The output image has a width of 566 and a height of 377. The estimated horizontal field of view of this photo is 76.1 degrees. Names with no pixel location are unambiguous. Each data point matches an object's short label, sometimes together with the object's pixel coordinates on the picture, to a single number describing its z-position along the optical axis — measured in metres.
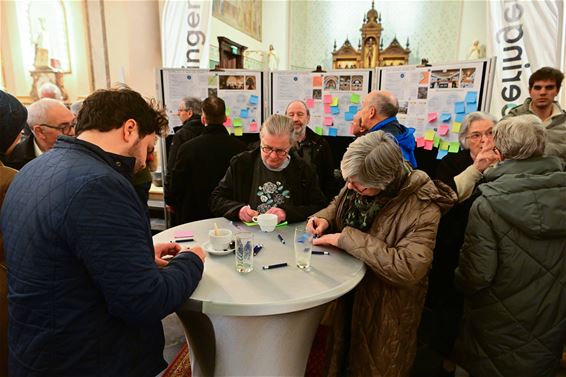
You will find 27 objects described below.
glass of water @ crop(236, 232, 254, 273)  1.30
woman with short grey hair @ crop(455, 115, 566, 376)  1.45
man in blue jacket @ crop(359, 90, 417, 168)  2.24
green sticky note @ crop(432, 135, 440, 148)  3.07
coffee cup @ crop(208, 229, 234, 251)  1.46
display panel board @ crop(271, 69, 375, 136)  3.37
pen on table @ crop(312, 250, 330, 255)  1.51
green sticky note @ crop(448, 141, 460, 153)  2.97
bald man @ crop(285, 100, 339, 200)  2.73
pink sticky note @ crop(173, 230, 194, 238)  1.66
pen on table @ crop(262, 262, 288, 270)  1.35
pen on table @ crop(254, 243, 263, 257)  1.50
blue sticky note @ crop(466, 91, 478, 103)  2.83
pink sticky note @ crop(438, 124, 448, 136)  3.00
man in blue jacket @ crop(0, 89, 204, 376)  0.86
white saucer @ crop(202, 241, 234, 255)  1.44
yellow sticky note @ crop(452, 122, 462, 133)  2.91
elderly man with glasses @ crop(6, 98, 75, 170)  2.01
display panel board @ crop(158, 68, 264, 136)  3.56
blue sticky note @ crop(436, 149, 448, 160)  3.06
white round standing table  1.13
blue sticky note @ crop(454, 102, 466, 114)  2.89
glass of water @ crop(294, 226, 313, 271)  1.36
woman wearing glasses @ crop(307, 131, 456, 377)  1.31
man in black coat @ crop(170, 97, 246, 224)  2.56
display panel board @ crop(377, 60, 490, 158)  2.84
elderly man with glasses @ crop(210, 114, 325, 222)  1.85
